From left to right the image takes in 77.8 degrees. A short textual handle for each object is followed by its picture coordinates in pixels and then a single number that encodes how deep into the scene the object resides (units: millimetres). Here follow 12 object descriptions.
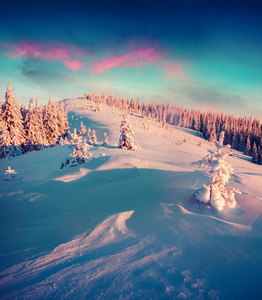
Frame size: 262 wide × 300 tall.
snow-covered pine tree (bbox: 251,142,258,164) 61406
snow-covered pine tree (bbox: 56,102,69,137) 48594
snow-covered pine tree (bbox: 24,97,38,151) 33625
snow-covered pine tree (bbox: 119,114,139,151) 23797
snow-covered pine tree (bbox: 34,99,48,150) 35219
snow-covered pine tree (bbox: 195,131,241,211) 5219
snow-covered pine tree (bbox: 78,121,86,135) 52456
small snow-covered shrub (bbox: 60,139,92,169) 14836
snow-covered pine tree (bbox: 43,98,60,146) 40844
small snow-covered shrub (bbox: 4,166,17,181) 11847
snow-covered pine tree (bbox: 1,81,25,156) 27797
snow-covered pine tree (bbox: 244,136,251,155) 74744
